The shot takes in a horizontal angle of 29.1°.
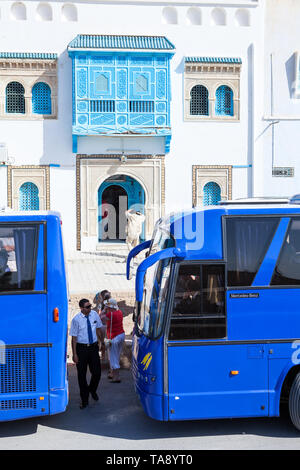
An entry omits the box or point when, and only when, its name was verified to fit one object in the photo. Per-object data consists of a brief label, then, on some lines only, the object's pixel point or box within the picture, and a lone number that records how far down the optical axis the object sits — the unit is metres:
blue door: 23.36
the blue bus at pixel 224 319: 6.84
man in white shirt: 7.89
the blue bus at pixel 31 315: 6.81
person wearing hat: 9.05
